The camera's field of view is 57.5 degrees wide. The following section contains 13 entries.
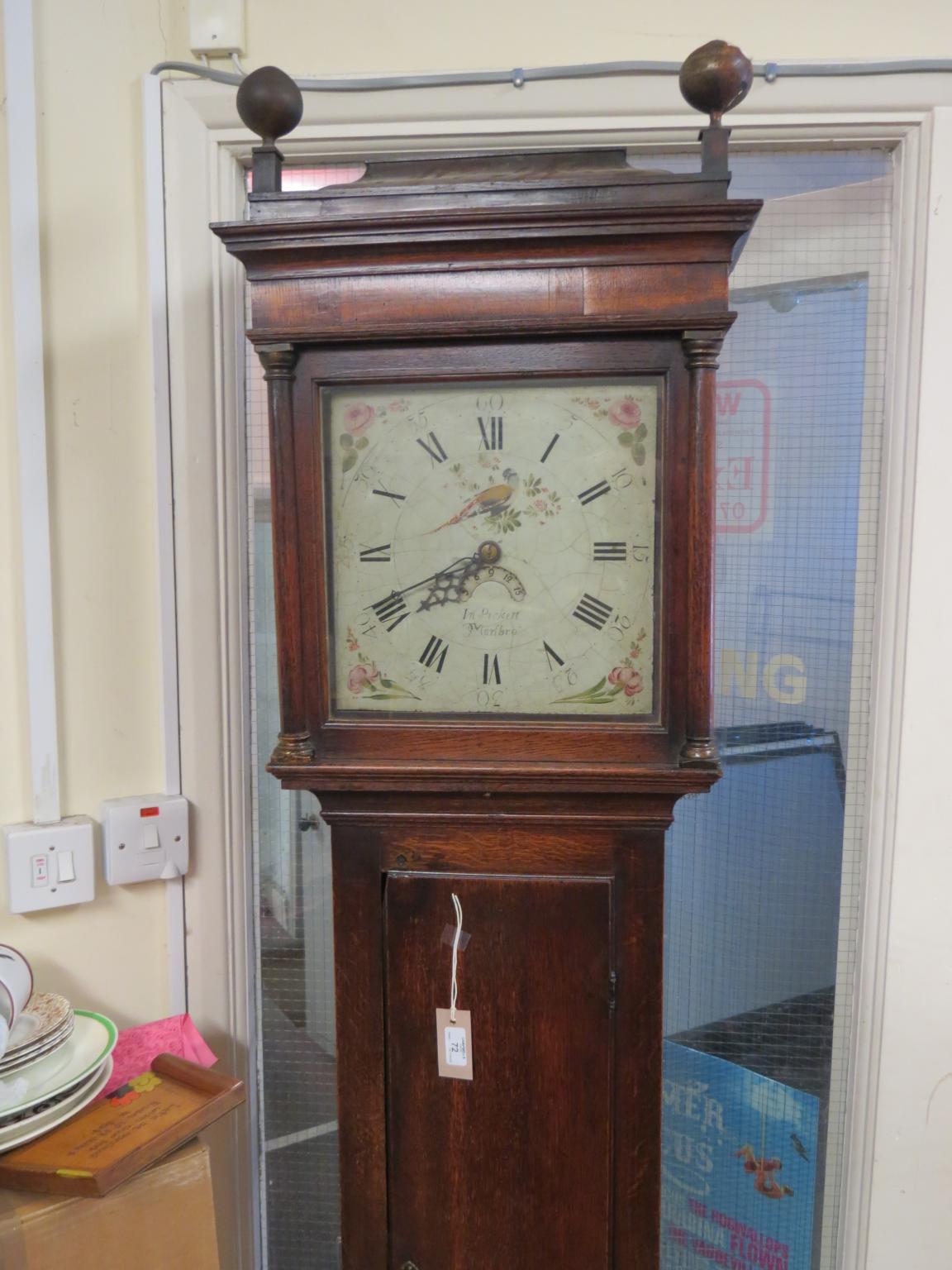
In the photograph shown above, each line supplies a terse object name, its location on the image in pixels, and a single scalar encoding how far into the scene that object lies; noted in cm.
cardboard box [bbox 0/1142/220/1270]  88
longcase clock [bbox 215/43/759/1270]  85
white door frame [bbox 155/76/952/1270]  118
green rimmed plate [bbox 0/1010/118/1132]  92
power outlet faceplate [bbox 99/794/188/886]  120
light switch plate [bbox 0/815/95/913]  115
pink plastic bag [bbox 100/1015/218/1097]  111
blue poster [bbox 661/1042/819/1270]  134
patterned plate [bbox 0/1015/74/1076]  93
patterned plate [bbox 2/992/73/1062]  96
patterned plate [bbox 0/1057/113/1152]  91
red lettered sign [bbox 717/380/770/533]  128
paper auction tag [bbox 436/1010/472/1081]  96
